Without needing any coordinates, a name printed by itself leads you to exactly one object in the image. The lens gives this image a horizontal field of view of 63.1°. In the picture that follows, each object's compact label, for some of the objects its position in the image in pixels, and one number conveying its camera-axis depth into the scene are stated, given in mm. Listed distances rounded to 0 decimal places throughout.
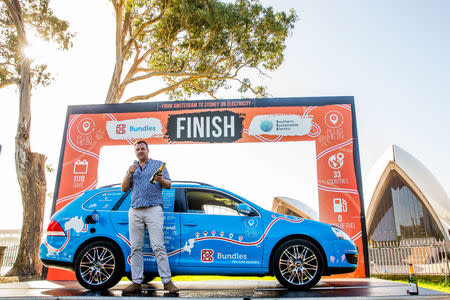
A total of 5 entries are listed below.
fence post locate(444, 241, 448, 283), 12415
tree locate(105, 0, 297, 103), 14195
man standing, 4750
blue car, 5082
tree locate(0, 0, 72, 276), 10016
